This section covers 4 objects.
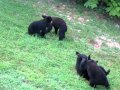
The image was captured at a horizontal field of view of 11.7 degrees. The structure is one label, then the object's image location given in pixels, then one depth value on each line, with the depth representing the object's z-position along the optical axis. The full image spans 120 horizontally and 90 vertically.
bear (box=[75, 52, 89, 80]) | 14.57
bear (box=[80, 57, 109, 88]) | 13.64
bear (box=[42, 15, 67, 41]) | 17.89
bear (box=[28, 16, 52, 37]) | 17.36
